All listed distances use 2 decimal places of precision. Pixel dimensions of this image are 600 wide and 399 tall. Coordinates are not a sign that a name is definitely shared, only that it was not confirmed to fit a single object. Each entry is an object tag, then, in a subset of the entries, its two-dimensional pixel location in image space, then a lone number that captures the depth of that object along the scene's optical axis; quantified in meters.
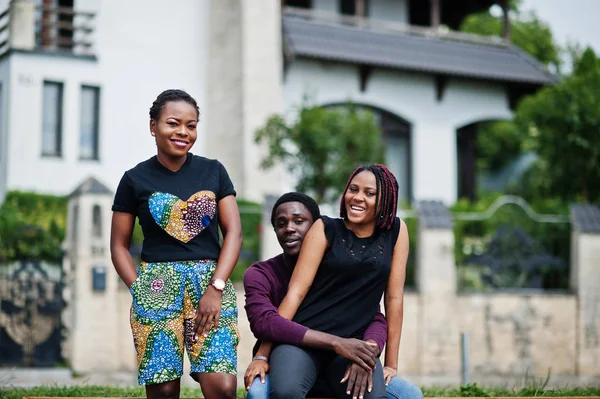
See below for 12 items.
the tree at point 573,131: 17.12
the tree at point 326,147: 16.41
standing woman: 4.45
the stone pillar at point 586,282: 14.82
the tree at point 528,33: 36.91
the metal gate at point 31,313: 12.87
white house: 19.81
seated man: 4.50
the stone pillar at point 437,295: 14.08
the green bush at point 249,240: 14.29
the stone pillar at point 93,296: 12.98
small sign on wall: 12.99
